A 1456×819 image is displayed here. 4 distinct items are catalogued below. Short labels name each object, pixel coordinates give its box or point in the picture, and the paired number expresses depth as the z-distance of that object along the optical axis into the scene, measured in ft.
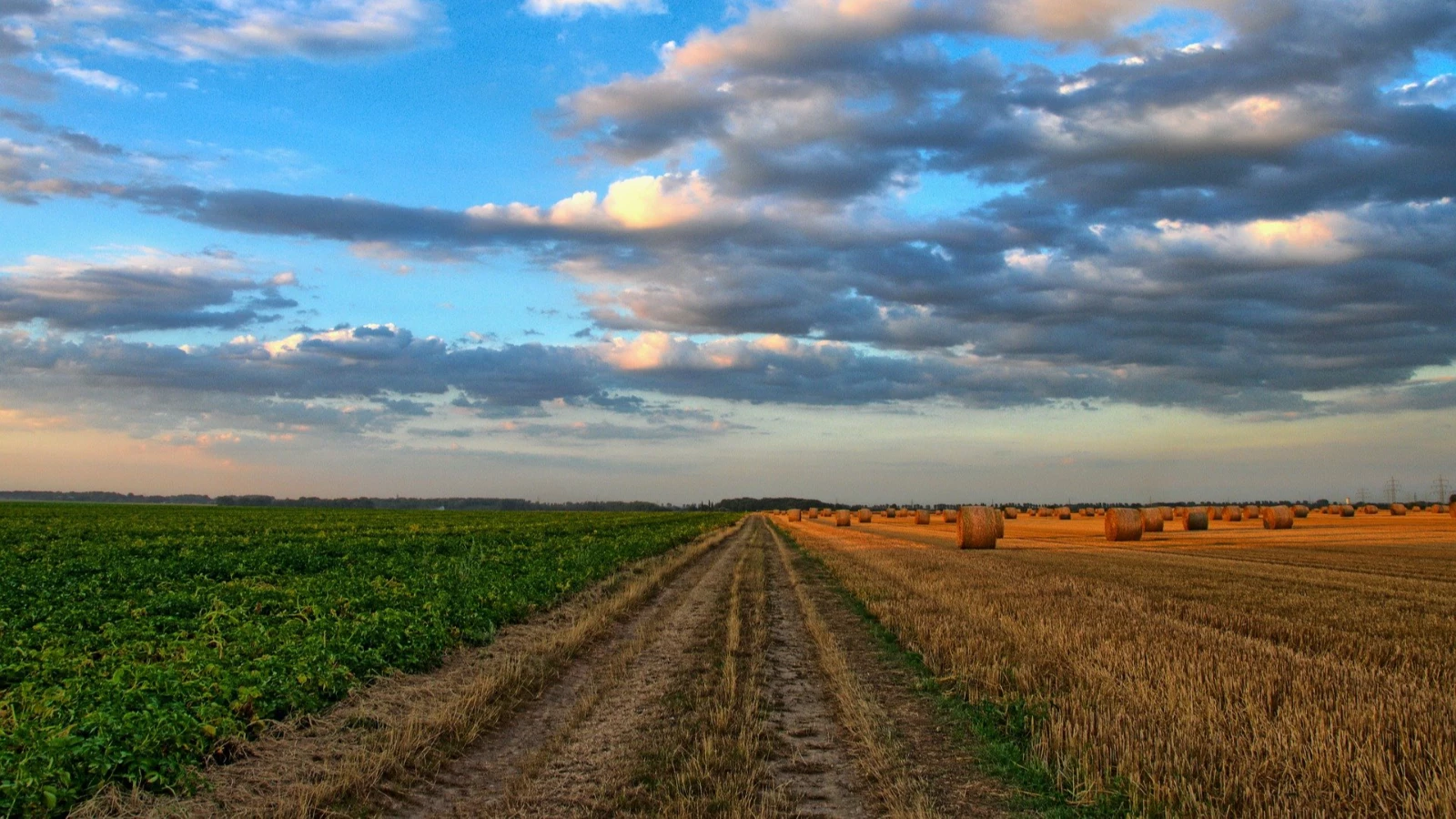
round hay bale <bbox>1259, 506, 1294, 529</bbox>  183.93
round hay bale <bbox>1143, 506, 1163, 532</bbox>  171.53
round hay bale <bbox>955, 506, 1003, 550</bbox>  124.63
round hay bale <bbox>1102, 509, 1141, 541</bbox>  146.82
